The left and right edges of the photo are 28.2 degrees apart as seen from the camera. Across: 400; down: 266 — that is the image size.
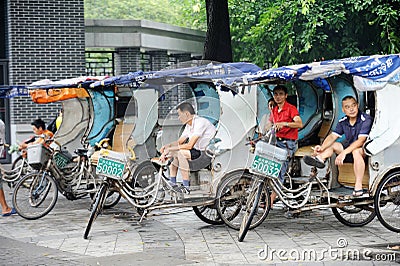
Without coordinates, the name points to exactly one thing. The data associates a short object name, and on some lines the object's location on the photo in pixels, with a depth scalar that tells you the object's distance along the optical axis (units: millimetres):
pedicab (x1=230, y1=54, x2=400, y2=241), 9461
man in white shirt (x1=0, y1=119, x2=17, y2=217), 12133
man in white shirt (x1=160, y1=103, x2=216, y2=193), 10562
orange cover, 13586
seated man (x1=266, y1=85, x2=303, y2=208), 10750
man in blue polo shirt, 9852
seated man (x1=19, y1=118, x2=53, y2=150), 14012
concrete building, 18922
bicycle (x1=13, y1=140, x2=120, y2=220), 11836
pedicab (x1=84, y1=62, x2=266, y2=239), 10375
